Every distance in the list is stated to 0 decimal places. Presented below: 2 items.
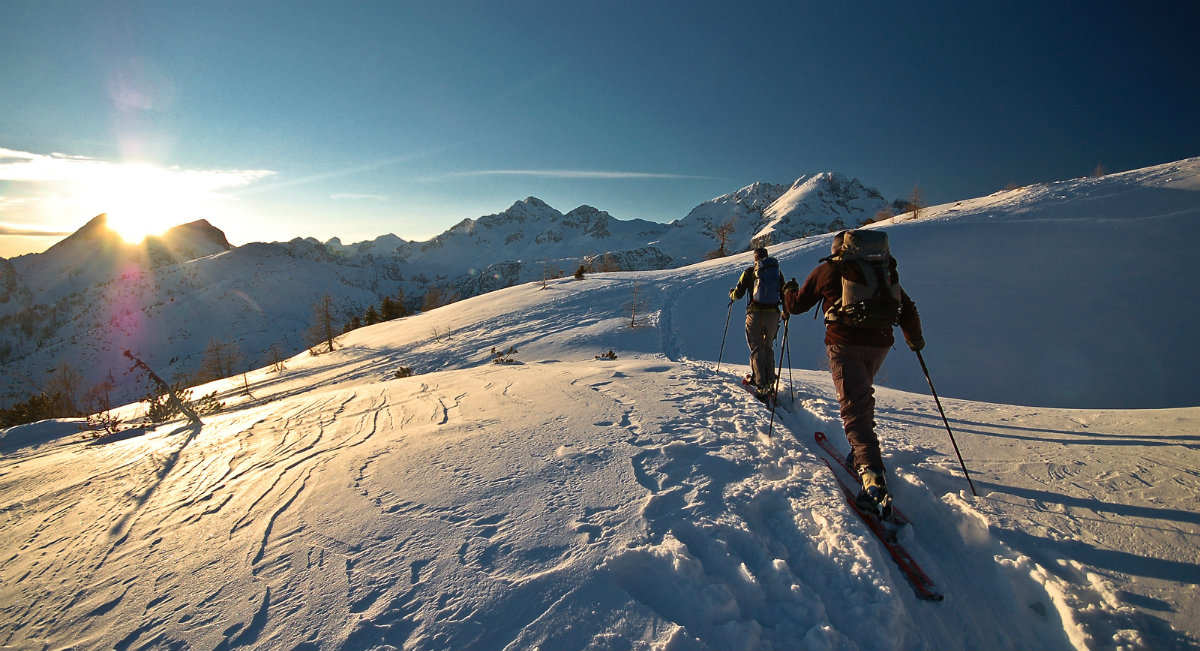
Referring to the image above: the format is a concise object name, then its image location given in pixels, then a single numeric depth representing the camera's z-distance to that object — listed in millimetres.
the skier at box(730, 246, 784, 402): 6094
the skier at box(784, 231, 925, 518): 3254
